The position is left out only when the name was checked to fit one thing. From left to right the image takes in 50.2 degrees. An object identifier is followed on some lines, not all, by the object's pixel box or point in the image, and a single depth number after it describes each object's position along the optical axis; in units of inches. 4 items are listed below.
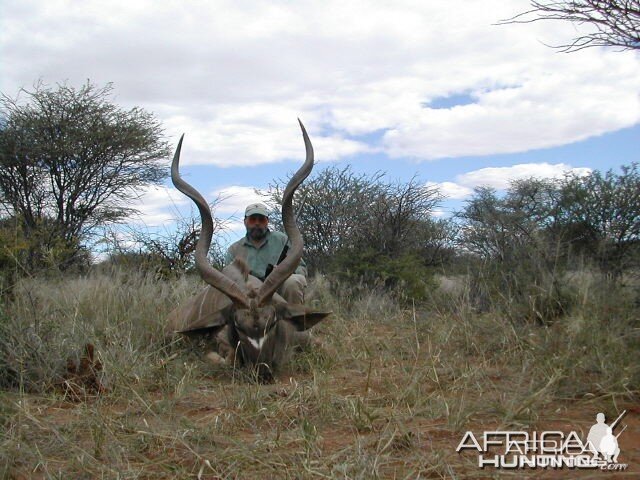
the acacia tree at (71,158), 509.0
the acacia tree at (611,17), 158.9
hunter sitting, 256.5
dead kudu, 191.8
